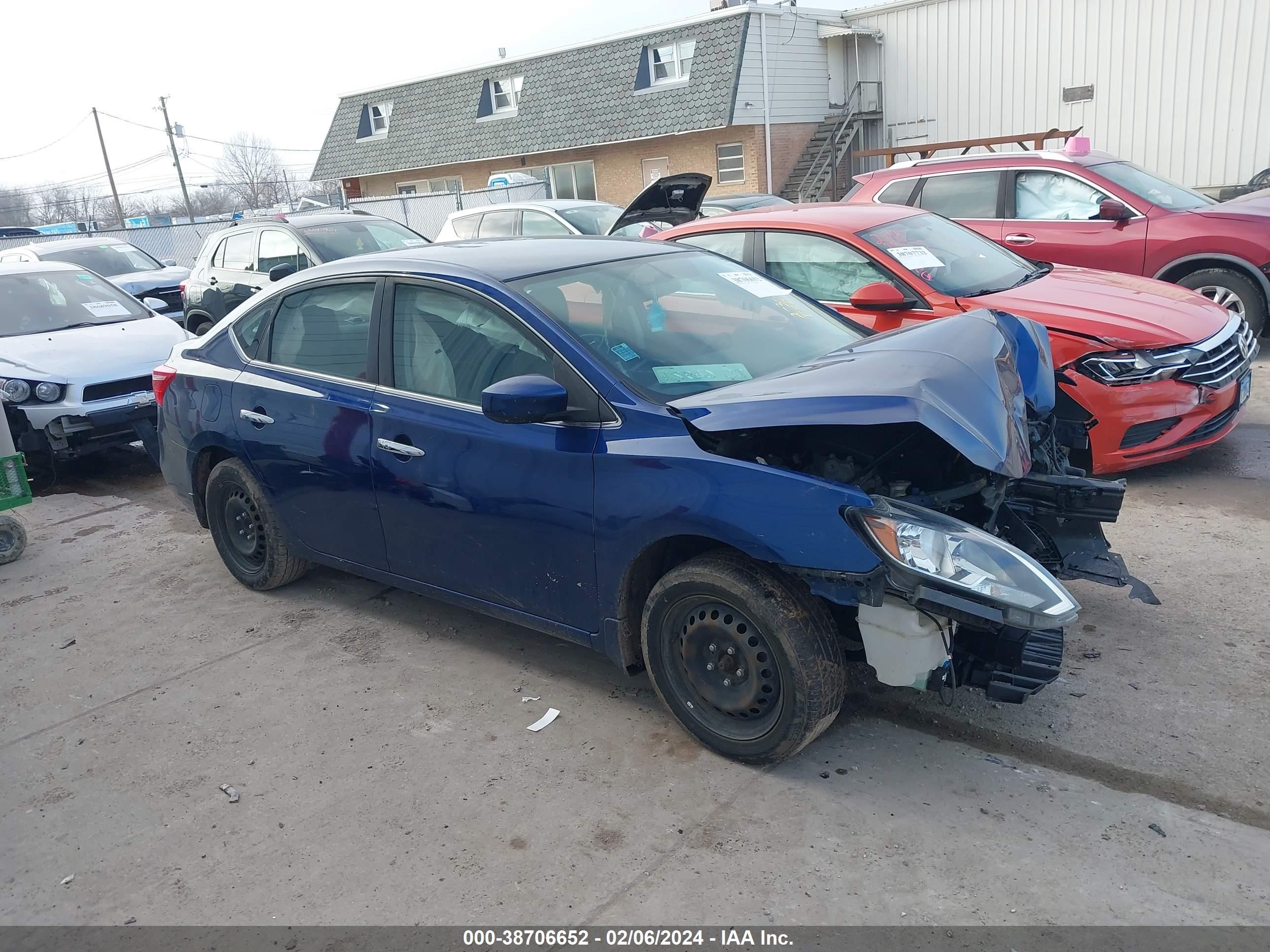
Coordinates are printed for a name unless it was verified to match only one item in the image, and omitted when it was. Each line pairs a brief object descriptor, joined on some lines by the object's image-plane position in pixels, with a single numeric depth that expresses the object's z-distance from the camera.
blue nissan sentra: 3.12
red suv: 8.31
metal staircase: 24.44
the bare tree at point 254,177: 65.88
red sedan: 5.55
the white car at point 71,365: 7.74
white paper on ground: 3.86
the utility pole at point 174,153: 48.02
